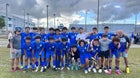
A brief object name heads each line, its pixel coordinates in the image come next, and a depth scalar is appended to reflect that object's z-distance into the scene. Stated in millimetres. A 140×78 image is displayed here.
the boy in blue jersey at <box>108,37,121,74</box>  3742
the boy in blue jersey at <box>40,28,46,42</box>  4044
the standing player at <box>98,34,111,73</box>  3806
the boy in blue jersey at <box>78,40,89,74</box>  3855
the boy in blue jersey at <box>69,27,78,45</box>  4090
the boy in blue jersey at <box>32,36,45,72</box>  3832
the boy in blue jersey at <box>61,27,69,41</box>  4030
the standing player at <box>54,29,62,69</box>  3929
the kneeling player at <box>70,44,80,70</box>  3941
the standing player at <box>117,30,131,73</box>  3820
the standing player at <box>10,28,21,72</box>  3826
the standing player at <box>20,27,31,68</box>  3920
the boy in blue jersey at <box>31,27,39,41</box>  3994
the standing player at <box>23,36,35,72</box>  3832
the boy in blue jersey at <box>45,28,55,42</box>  4000
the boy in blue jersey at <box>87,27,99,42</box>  3969
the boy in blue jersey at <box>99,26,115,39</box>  3820
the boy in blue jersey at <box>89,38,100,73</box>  3849
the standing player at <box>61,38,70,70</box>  3918
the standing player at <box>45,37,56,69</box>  3886
